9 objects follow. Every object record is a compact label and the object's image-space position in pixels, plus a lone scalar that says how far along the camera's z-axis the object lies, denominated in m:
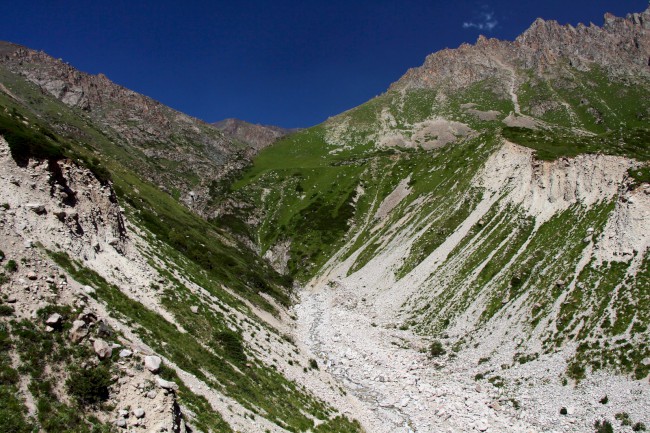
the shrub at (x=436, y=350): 47.59
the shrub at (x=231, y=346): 31.80
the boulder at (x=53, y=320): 17.62
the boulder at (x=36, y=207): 27.11
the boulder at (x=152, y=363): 17.81
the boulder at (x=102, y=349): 17.27
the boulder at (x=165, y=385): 16.91
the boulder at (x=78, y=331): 17.48
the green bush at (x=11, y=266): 19.05
